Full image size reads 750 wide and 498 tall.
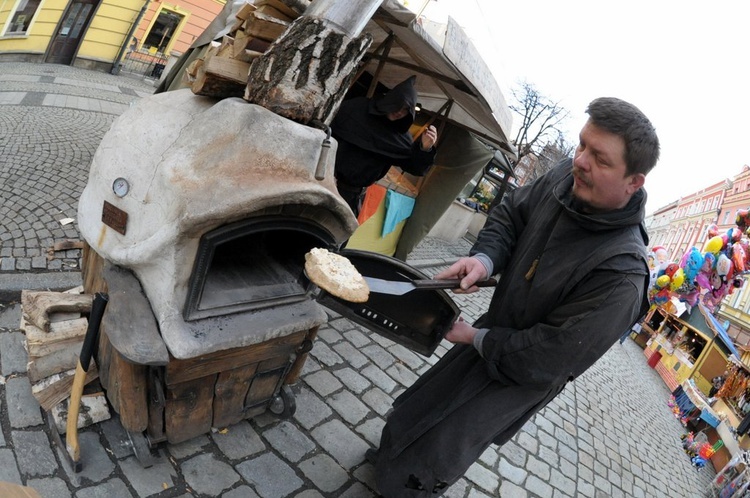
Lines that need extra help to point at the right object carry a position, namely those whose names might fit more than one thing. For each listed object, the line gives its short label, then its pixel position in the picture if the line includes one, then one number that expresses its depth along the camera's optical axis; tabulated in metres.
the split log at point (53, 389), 2.32
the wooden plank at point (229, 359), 2.20
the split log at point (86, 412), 2.32
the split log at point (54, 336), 2.44
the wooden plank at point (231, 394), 2.54
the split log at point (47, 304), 2.53
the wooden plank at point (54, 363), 2.41
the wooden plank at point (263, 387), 2.76
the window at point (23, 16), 10.75
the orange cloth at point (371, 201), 5.99
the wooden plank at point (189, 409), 2.34
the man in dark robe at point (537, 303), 1.84
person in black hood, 3.60
